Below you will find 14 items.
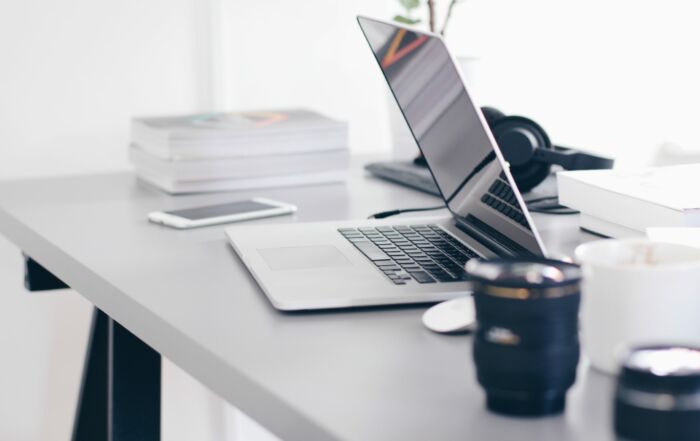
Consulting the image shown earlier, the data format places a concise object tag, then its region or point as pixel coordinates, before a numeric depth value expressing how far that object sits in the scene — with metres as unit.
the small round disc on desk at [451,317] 1.46
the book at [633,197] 1.74
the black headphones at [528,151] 2.11
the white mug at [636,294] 1.29
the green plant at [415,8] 2.60
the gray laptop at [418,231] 1.58
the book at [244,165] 2.39
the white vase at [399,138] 2.67
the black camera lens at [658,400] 1.08
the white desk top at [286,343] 1.26
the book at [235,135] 2.39
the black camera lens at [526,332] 1.22
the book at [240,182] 2.40
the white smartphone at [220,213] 2.07
